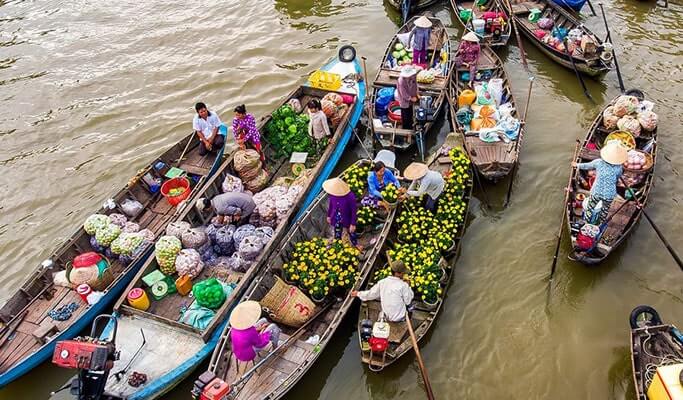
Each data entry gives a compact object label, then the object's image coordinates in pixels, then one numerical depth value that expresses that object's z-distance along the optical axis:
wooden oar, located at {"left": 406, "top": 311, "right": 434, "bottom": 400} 6.52
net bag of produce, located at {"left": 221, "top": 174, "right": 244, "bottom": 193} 9.59
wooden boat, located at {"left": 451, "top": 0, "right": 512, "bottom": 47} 13.93
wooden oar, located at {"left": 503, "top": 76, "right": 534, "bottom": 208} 9.89
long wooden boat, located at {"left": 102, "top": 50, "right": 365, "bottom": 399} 6.97
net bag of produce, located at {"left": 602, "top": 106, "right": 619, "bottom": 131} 10.46
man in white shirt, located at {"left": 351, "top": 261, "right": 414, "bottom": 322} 7.13
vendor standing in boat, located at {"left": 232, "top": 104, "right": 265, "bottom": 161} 10.00
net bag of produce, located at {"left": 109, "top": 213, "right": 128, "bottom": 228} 9.12
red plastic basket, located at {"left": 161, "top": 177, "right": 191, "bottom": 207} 9.86
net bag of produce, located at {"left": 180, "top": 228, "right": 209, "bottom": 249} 8.47
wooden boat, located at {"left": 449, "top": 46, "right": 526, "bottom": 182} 9.84
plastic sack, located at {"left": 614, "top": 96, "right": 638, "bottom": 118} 10.43
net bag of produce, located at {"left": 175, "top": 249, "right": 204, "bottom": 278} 8.20
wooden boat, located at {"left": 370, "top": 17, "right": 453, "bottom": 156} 10.81
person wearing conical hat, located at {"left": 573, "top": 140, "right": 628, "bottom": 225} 8.07
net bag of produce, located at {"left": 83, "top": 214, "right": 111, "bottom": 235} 8.84
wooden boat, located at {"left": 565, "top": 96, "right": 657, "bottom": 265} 8.40
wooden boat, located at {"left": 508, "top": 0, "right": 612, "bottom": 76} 12.50
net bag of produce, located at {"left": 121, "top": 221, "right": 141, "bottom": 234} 9.06
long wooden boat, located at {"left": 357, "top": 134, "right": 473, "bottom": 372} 7.16
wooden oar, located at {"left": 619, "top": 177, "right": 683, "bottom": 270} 7.66
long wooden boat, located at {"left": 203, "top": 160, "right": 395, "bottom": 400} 6.81
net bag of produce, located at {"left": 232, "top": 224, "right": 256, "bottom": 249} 8.60
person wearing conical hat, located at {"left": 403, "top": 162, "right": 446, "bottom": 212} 8.69
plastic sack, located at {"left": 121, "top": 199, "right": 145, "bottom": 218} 9.54
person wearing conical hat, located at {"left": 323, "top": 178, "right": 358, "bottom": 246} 8.17
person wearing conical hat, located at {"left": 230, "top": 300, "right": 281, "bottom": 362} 6.44
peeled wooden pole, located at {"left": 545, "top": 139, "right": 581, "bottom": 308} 8.38
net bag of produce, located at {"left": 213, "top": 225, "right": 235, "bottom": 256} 8.66
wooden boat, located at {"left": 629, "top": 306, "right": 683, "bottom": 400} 6.73
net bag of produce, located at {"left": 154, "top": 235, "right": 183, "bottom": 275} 8.20
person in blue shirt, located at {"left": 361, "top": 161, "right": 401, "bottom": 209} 8.95
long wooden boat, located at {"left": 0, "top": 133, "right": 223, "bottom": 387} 7.45
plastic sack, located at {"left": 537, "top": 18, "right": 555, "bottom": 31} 14.27
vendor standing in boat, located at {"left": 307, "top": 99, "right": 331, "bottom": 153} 10.31
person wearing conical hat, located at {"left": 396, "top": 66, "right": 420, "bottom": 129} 10.38
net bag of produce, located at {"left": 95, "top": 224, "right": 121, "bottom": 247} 8.77
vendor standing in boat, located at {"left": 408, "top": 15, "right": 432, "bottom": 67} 12.44
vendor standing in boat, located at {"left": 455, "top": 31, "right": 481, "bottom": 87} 12.36
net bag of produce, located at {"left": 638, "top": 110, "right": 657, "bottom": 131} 10.15
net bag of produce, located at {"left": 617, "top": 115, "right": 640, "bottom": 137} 10.16
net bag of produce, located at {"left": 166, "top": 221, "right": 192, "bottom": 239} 8.52
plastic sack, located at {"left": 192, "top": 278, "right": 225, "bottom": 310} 7.66
